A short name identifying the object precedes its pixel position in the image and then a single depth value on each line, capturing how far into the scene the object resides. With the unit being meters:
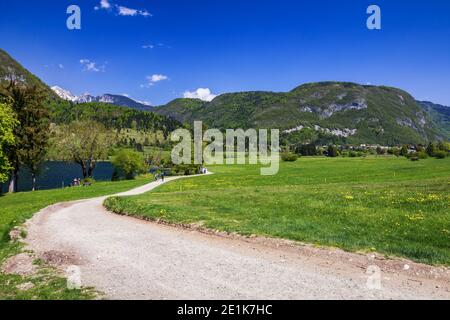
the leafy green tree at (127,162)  91.81
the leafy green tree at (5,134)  53.50
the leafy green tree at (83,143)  86.50
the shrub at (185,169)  99.69
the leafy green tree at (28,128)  65.06
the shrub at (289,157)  152.88
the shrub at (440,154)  130.25
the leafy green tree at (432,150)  139.95
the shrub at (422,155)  136.12
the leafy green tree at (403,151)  178.69
